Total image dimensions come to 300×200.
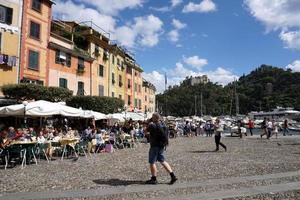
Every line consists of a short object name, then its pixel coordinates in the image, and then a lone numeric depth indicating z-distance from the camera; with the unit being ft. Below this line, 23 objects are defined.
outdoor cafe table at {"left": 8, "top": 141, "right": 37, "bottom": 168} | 27.46
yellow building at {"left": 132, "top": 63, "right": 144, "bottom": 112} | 127.89
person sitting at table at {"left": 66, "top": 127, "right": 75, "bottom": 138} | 36.95
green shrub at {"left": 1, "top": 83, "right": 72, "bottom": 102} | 53.60
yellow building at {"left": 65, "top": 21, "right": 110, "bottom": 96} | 87.63
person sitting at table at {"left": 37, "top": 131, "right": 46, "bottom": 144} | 31.05
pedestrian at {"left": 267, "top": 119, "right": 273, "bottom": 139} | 64.74
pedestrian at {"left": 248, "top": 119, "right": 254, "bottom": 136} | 80.08
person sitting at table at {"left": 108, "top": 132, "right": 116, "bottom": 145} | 44.13
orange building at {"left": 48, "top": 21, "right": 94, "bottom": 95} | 71.70
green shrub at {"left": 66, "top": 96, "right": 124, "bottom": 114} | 65.76
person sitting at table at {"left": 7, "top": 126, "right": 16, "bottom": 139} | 31.79
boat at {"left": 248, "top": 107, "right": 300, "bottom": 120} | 170.23
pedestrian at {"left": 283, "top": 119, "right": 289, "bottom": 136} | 76.69
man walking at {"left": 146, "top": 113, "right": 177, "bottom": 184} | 20.77
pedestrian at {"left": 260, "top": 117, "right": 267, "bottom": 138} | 66.46
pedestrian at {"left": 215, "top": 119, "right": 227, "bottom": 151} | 40.64
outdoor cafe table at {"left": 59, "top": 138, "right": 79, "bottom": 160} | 33.23
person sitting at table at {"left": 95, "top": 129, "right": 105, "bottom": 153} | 40.22
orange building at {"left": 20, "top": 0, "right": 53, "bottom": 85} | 62.44
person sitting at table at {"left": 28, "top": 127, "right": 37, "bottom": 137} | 35.51
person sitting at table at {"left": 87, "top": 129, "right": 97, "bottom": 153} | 38.17
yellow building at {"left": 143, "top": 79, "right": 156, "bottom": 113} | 148.85
